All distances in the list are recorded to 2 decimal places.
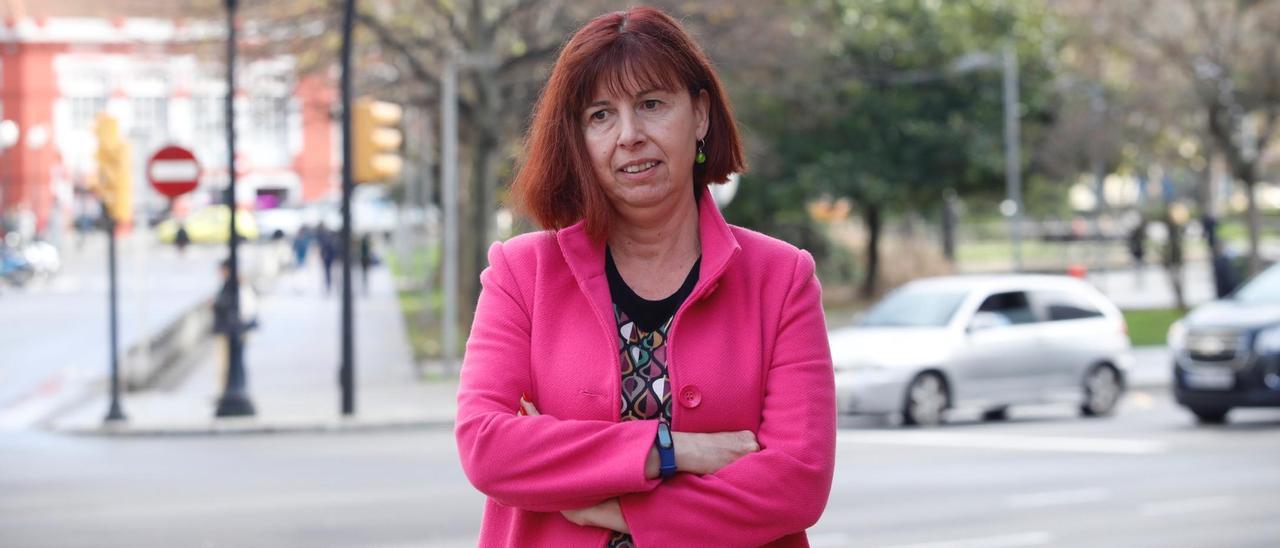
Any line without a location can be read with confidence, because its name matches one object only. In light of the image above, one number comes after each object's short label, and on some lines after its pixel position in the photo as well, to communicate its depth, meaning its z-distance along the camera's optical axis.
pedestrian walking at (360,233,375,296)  47.47
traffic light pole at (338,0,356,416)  20.69
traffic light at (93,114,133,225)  22.38
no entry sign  21.19
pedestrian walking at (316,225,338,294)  45.22
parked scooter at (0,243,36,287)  50.12
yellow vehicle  69.50
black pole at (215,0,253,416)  20.69
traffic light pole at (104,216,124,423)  20.28
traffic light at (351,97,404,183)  21.81
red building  78.25
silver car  18.39
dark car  17.03
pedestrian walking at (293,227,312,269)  52.00
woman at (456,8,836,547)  2.89
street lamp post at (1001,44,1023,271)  34.97
